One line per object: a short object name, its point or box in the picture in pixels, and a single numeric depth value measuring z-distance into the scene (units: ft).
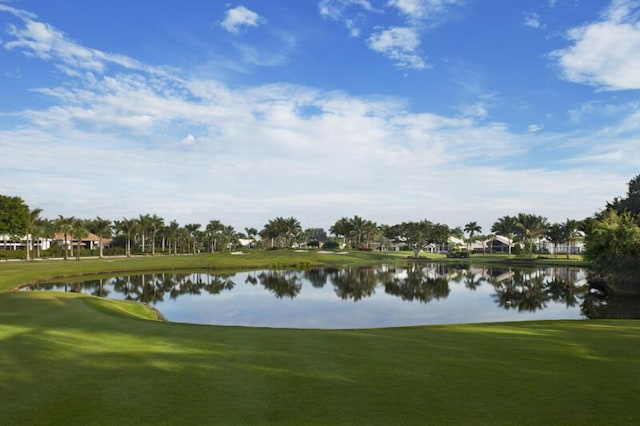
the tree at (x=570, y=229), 396.78
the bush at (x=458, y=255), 431.43
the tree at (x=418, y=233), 455.22
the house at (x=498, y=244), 580.71
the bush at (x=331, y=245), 585.22
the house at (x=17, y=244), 476.38
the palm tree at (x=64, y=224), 351.87
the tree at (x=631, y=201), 221.87
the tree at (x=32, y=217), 311.33
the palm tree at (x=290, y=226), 536.83
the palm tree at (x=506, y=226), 442.09
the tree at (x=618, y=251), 154.92
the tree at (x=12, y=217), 242.17
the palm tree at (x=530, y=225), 408.46
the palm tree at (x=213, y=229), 586.86
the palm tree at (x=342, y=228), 565.53
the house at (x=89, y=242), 528.42
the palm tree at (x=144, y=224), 435.45
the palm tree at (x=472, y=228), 587.27
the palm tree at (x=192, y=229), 552.37
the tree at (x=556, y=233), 404.16
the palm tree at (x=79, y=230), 353.55
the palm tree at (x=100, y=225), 371.76
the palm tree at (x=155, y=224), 457.27
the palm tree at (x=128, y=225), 409.59
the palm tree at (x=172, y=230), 495.41
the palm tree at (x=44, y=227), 324.19
